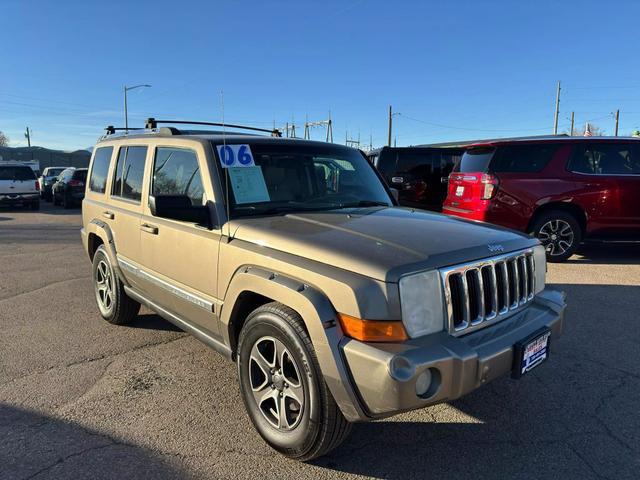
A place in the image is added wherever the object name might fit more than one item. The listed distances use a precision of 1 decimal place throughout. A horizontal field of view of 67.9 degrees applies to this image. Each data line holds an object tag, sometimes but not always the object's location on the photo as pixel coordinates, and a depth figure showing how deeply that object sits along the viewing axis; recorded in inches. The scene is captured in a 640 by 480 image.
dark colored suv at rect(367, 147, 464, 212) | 430.6
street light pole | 1440.7
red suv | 298.2
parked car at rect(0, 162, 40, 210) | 687.1
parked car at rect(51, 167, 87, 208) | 730.2
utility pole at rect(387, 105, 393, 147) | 1940.2
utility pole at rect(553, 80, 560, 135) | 1741.6
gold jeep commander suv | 89.3
